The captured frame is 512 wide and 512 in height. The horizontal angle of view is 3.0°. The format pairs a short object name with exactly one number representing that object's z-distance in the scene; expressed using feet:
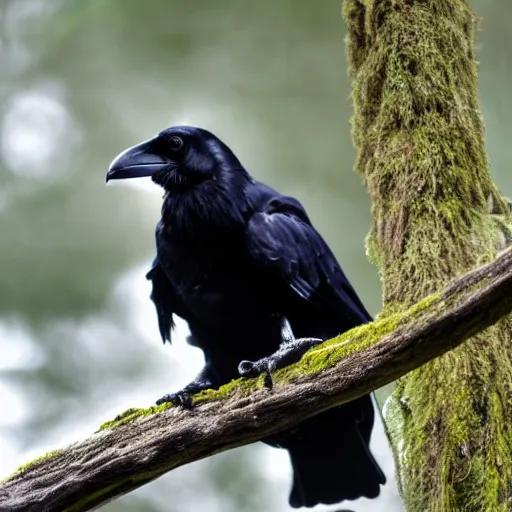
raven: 34.84
